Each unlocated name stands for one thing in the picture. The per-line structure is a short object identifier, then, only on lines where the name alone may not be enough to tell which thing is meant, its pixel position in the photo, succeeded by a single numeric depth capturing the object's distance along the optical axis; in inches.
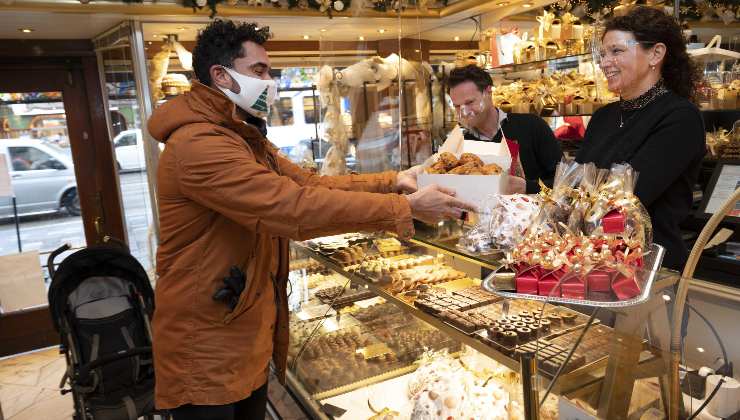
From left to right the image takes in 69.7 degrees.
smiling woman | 66.2
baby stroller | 112.9
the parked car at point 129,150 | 193.0
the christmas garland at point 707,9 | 123.1
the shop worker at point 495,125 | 119.7
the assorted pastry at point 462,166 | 63.7
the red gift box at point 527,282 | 46.3
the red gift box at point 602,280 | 44.4
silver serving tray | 42.5
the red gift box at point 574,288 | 44.4
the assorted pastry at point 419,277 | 89.6
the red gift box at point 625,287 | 43.3
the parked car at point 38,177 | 208.5
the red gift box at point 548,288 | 44.9
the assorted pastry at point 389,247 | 107.7
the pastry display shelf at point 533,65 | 142.0
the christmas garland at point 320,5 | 175.6
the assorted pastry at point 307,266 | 133.2
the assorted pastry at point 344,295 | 116.1
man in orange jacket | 64.4
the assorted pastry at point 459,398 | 74.7
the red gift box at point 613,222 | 48.9
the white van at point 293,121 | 239.5
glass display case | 50.6
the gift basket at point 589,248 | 44.4
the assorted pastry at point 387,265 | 97.4
